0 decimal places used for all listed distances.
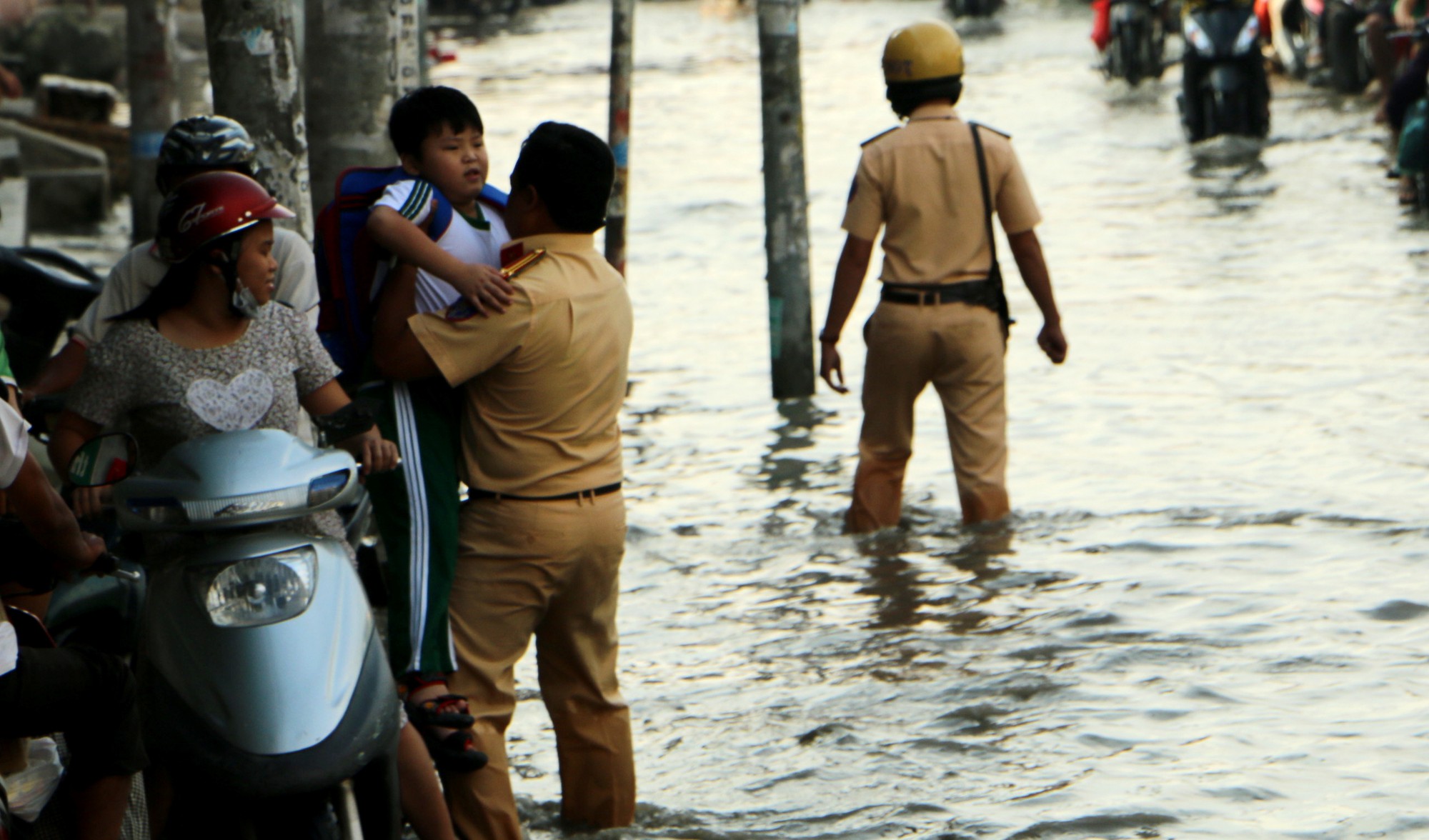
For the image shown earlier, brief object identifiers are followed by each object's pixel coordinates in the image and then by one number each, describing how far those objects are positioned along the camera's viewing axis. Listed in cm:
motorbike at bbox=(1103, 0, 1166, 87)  4872
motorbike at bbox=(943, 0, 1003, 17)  7794
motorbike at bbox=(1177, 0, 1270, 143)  3584
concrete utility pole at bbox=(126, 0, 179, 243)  2820
